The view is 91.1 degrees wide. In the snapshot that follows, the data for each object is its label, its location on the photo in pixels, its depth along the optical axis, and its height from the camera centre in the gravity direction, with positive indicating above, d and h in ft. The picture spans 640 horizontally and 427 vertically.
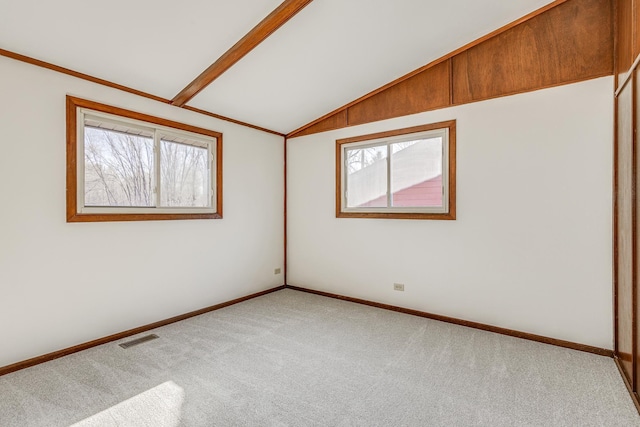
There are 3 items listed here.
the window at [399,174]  11.46 +1.58
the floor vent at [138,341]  9.39 -3.96
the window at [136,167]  9.20 +1.59
